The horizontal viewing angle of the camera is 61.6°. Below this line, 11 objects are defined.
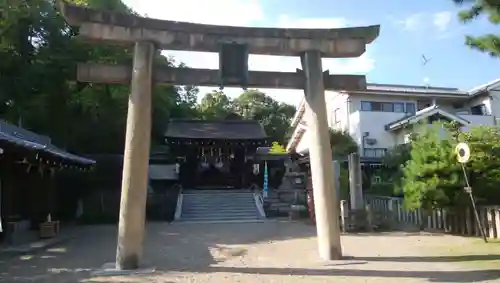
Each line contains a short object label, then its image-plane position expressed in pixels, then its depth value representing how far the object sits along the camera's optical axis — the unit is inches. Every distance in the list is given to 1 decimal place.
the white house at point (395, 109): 1181.1
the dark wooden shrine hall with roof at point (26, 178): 495.5
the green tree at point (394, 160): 774.7
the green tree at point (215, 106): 1867.6
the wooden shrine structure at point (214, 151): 1070.8
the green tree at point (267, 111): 1927.9
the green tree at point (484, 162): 480.7
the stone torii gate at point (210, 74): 336.2
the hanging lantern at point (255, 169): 1128.2
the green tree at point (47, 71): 812.6
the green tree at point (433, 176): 483.2
